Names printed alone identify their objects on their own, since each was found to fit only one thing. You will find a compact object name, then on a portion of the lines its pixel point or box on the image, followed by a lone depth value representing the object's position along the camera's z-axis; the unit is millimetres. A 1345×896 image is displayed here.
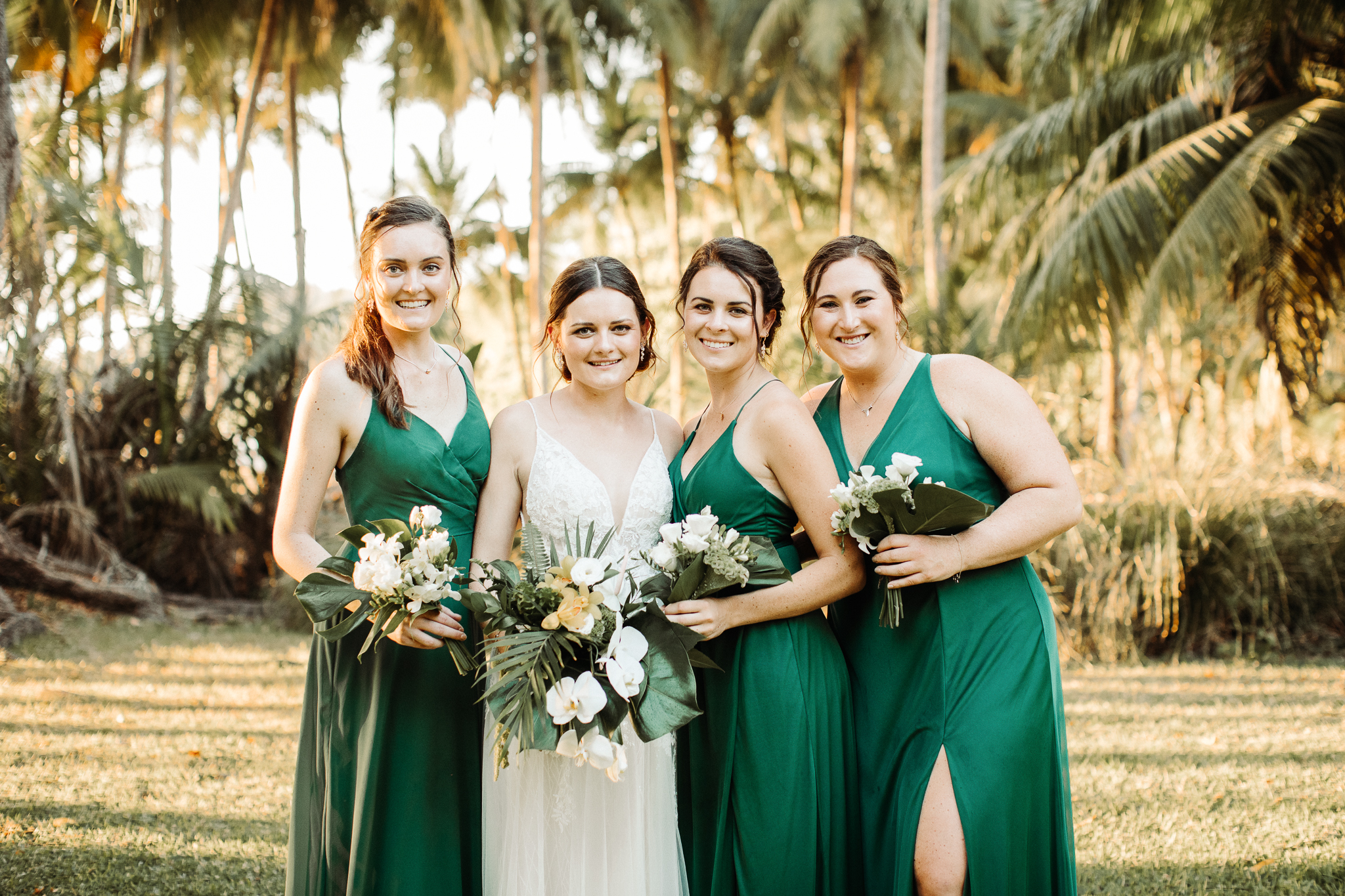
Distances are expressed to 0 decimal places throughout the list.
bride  3074
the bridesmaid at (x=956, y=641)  2859
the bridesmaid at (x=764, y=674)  3041
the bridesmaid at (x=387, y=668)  3107
